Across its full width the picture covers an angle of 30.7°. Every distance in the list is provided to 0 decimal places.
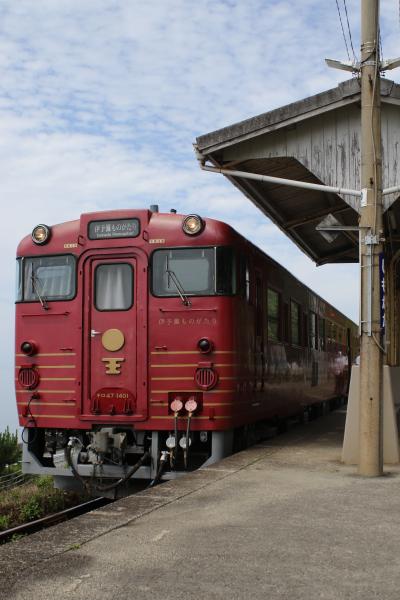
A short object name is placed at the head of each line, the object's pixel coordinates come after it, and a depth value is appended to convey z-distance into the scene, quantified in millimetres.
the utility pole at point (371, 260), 7641
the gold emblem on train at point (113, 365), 8672
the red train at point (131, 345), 8422
